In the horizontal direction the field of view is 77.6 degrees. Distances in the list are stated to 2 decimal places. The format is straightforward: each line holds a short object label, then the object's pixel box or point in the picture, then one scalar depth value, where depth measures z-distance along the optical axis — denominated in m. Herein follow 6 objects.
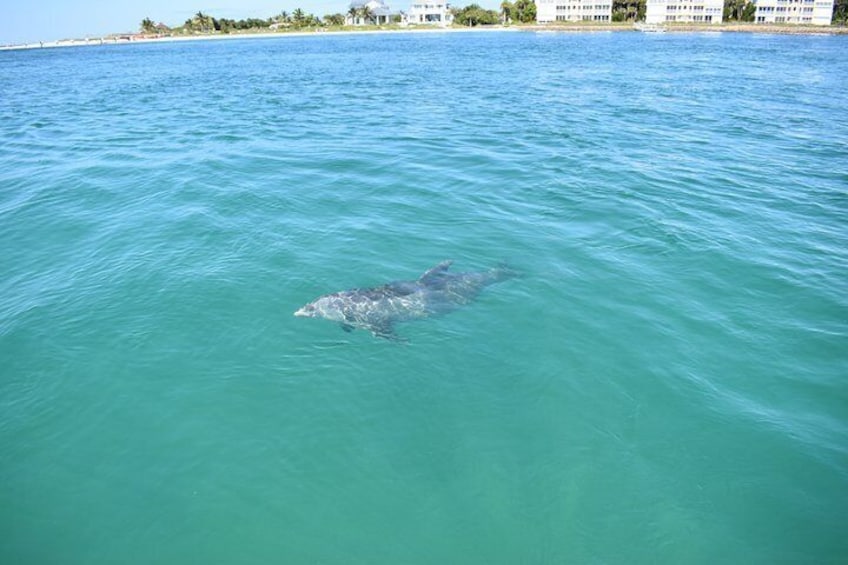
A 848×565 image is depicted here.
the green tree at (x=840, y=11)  161.50
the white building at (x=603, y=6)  197.50
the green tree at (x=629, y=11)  191.50
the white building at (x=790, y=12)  165.62
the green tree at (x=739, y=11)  177.21
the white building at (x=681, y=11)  180.38
